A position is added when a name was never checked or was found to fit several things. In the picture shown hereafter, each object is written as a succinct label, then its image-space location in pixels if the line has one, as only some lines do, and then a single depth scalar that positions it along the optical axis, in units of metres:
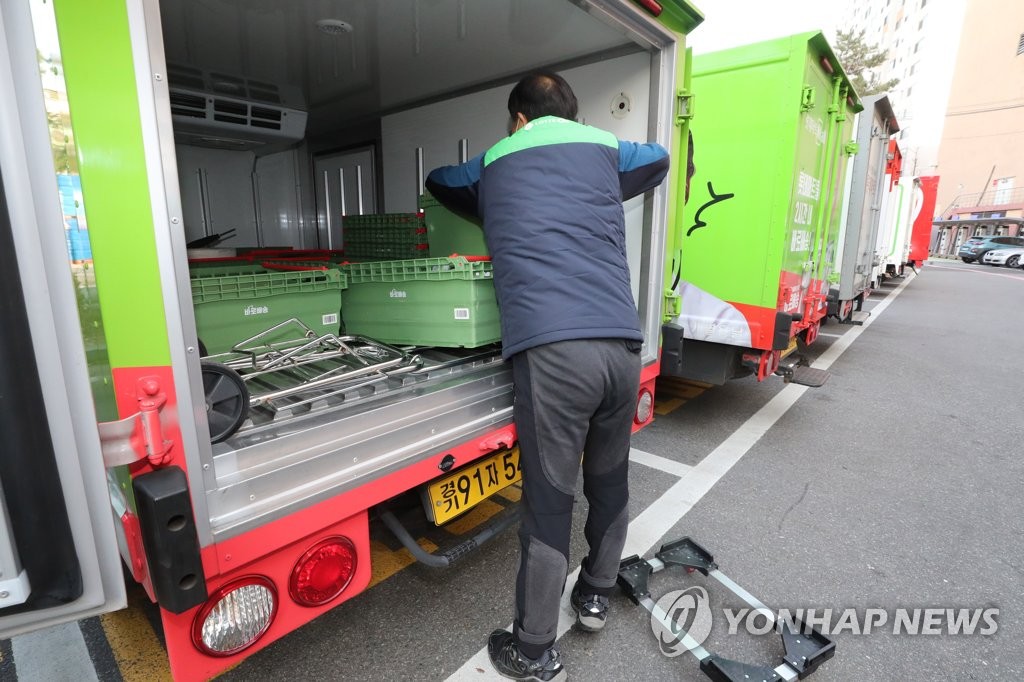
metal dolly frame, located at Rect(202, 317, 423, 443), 1.40
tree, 23.67
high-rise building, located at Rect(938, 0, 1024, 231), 34.03
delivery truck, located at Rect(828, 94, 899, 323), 5.35
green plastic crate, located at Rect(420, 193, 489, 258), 2.71
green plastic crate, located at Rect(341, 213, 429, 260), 3.27
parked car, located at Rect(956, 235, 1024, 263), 26.39
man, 1.82
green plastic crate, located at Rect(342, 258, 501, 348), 2.23
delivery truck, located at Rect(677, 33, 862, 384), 3.60
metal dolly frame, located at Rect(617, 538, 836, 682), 1.93
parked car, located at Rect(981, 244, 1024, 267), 25.28
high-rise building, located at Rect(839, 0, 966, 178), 39.28
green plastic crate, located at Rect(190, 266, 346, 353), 2.21
